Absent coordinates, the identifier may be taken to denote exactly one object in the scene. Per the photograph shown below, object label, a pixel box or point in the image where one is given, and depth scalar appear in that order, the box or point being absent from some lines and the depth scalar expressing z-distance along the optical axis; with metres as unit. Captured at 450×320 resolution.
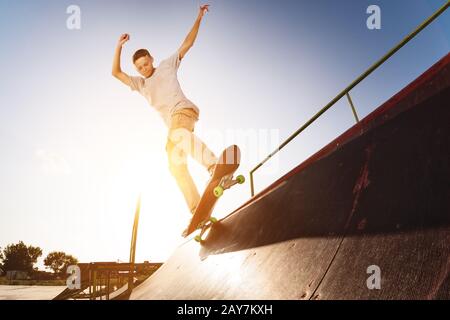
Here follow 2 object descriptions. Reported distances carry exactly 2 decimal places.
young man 4.04
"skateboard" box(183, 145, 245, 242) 3.64
